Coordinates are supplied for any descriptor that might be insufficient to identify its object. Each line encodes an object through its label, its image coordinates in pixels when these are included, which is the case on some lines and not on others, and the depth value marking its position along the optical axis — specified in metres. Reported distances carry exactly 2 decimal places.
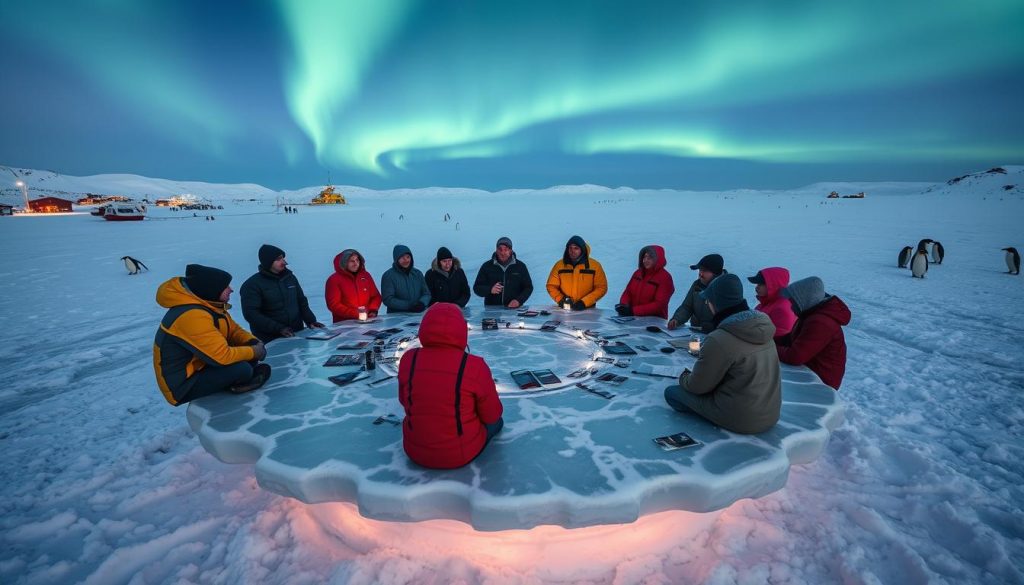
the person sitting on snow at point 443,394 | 2.65
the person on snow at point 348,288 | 6.50
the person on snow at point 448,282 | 7.29
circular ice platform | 2.60
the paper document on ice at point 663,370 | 4.21
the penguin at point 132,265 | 13.66
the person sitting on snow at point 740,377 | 3.00
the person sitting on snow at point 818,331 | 4.17
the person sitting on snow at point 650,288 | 6.30
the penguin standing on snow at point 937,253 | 13.92
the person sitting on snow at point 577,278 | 6.87
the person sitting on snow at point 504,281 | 7.35
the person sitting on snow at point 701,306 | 5.46
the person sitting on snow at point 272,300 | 5.52
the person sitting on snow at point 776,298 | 4.75
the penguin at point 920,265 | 11.88
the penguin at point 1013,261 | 11.95
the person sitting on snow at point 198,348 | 3.62
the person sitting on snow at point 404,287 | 6.93
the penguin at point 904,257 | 13.48
